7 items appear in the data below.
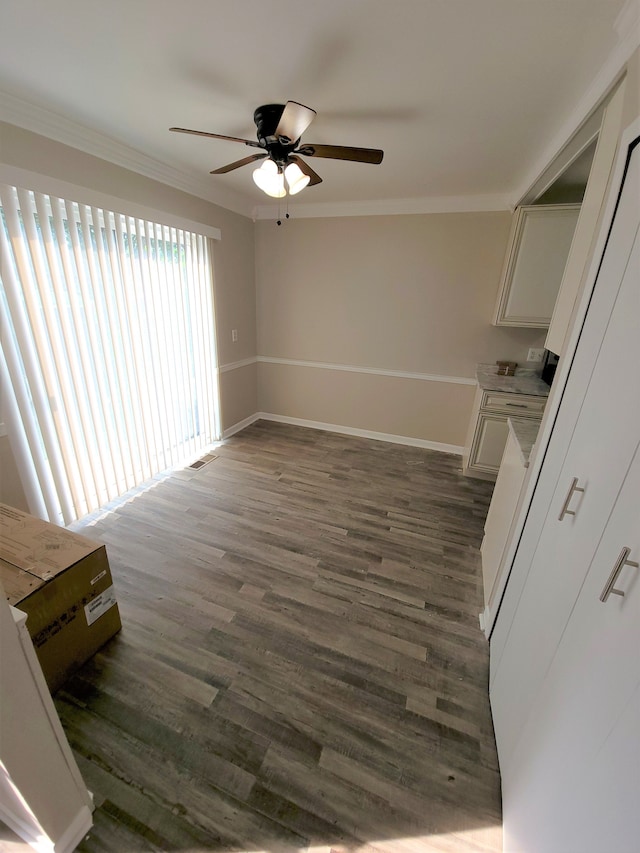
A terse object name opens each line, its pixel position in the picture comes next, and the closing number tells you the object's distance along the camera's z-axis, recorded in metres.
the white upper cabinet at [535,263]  2.64
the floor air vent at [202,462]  3.23
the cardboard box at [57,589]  1.27
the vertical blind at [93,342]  1.89
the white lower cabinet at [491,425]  2.86
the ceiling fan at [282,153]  1.62
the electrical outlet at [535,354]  3.23
